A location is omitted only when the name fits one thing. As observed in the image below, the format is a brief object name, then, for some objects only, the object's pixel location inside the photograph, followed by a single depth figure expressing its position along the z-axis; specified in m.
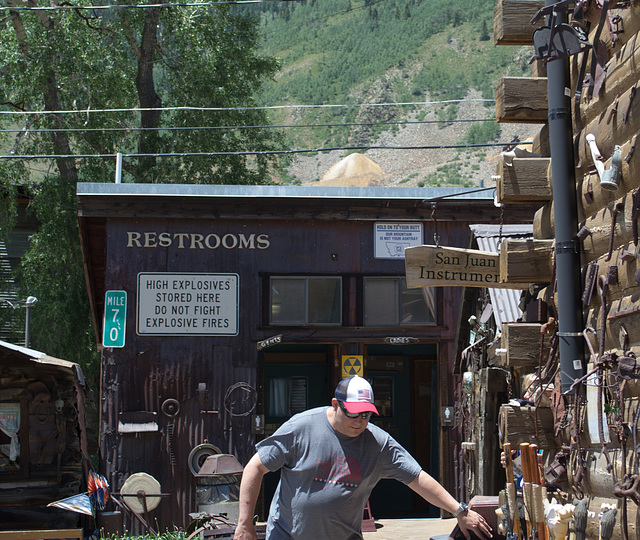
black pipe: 5.27
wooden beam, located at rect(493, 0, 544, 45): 5.86
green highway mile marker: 12.90
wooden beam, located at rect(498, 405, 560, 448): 5.52
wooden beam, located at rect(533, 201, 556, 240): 5.87
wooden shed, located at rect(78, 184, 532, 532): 12.85
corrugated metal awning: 8.64
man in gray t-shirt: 4.85
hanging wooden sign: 6.54
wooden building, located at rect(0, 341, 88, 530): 11.28
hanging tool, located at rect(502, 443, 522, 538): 5.09
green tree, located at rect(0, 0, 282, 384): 20.25
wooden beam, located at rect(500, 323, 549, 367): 5.74
